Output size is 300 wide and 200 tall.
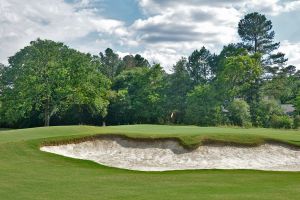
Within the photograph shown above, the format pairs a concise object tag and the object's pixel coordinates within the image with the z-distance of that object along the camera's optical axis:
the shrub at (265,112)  67.50
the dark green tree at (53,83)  60.78
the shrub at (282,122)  63.22
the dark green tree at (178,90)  76.62
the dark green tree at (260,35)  87.19
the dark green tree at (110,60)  109.41
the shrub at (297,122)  63.25
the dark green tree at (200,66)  88.12
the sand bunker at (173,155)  23.61
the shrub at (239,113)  65.81
